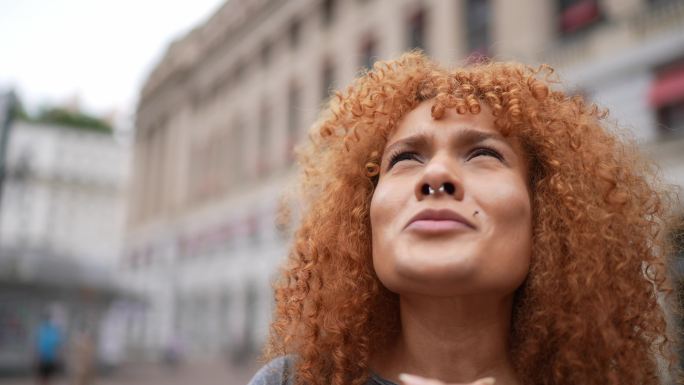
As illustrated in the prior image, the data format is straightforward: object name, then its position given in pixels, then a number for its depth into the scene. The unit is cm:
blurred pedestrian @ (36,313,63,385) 1116
